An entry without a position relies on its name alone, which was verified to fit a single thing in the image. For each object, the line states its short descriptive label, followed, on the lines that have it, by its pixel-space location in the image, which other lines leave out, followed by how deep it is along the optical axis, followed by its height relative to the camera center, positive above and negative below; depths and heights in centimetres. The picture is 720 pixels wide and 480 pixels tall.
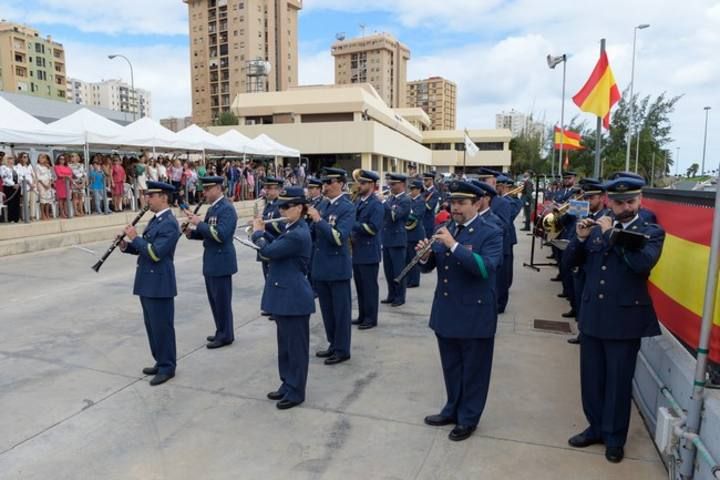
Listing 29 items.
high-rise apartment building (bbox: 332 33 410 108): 13262 +2811
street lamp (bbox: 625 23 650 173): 2022 +238
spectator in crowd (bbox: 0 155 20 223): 1321 -48
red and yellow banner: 342 -71
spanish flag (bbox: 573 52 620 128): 1008 +158
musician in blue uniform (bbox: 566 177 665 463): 341 -91
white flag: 2418 +117
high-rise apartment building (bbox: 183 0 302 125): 9806 +2399
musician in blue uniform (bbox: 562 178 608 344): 438 -26
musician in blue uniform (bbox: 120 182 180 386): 490 -97
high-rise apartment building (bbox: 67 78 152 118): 15950 +2359
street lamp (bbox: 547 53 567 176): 1953 +420
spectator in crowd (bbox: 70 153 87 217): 1503 -37
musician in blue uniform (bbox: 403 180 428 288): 877 -88
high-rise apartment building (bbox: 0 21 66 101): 8906 +1914
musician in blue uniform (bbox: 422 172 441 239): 969 -53
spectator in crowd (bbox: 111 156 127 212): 1655 -40
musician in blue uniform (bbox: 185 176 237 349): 580 -89
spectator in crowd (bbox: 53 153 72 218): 1427 -33
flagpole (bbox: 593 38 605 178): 941 +66
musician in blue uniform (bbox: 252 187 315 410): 437 -100
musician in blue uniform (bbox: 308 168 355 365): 553 -102
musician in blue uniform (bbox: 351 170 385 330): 643 -92
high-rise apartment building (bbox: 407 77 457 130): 15462 +2211
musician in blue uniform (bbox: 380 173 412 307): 793 -95
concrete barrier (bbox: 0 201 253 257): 1230 -159
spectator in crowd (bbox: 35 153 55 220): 1403 -38
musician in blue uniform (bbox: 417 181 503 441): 376 -93
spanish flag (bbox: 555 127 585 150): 1881 +120
